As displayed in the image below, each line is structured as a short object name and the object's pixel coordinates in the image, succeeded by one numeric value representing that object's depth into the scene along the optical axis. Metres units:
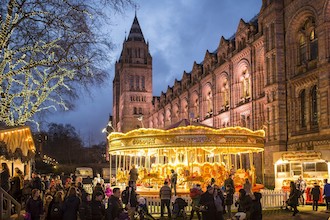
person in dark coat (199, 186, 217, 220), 10.60
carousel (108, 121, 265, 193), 21.75
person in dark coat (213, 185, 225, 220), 11.00
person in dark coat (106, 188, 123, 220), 9.94
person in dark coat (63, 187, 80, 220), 9.78
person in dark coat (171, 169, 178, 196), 20.91
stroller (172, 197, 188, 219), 17.33
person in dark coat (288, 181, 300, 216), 18.45
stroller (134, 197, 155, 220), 15.71
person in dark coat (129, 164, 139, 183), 23.48
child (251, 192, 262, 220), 10.28
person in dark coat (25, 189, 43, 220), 10.23
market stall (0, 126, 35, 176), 14.67
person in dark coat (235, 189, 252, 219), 10.55
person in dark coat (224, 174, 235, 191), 19.34
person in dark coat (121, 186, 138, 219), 15.20
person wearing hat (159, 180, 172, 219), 17.53
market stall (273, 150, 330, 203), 23.84
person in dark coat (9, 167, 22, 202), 14.66
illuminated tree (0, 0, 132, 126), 12.57
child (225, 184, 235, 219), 17.38
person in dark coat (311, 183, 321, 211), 20.12
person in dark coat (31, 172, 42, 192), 15.74
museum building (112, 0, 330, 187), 28.20
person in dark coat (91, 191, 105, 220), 10.00
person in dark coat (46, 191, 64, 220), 9.85
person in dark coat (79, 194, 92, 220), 9.88
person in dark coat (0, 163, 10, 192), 13.66
